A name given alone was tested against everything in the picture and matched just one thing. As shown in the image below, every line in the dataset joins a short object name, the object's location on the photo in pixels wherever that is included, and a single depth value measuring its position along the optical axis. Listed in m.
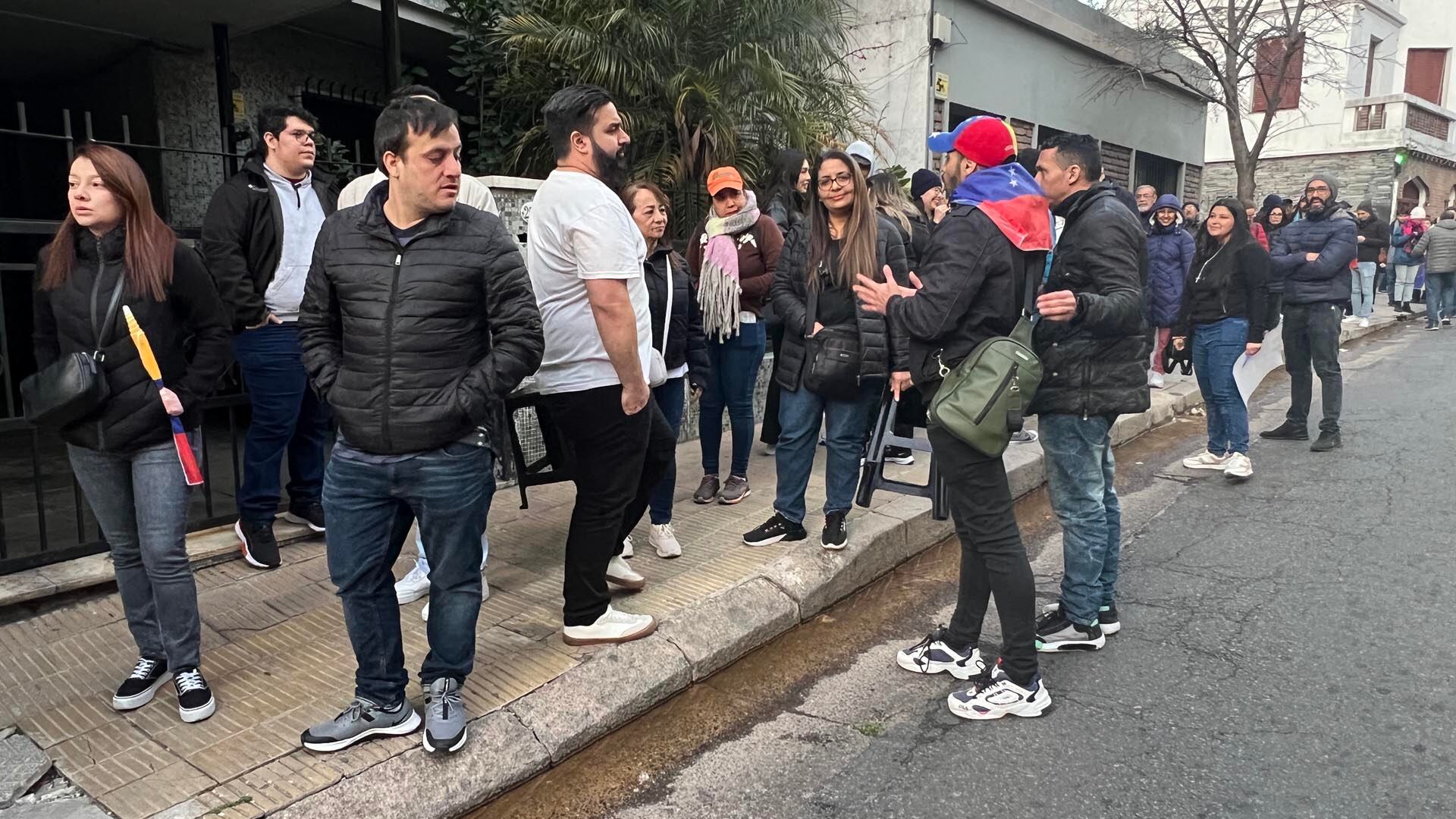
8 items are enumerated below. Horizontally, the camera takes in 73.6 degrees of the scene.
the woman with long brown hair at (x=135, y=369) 2.88
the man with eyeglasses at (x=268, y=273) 4.02
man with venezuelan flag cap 3.13
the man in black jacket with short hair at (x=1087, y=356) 3.35
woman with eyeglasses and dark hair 4.16
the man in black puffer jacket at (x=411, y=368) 2.58
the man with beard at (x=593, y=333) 3.06
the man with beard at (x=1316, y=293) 6.82
